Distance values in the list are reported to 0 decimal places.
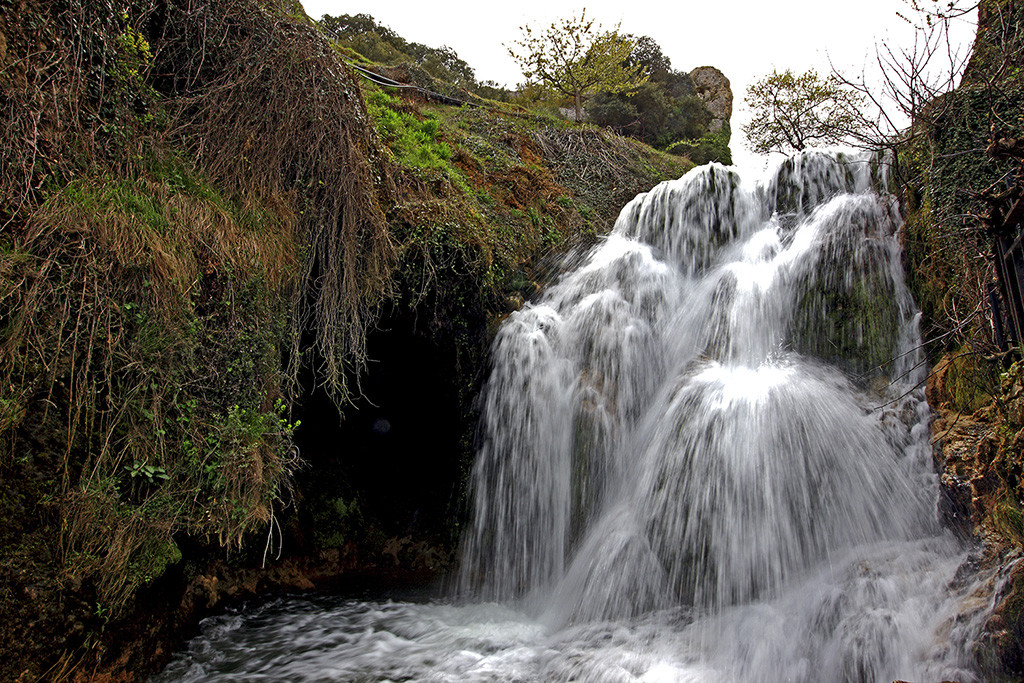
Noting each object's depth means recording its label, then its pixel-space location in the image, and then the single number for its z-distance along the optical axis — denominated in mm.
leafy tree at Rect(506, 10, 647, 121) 16641
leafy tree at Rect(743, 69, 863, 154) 16234
